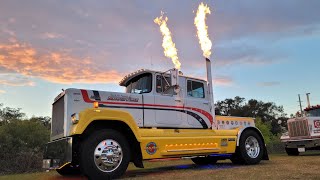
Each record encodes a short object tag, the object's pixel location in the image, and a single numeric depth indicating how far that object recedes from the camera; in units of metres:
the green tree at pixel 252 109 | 83.19
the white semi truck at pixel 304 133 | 16.41
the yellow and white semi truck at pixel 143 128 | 8.41
